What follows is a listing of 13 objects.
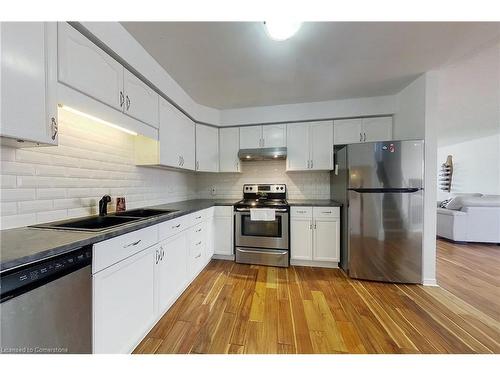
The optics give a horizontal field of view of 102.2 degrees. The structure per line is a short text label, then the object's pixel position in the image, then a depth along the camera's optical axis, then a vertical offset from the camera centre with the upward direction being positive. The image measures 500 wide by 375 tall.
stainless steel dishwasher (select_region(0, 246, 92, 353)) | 0.73 -0.50
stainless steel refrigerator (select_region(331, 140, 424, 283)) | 2.25 -0.28
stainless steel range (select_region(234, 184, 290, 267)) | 2.74 -0.67
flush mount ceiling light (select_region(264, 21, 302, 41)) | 1.34 +1.07
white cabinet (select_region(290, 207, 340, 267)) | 2.70 -0.68
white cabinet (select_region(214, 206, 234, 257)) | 2.94 -0.67
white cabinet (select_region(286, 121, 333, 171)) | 2.98 +0.59
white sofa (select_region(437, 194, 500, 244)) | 3.69 -0.67
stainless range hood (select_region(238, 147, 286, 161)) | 2.97 +0.47
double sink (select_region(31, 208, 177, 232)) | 1.27 -0.27
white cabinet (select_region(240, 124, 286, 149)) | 3.11 +0.77
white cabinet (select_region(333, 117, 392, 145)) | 2.85 +0.79
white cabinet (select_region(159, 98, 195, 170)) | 2.17 +0.57
